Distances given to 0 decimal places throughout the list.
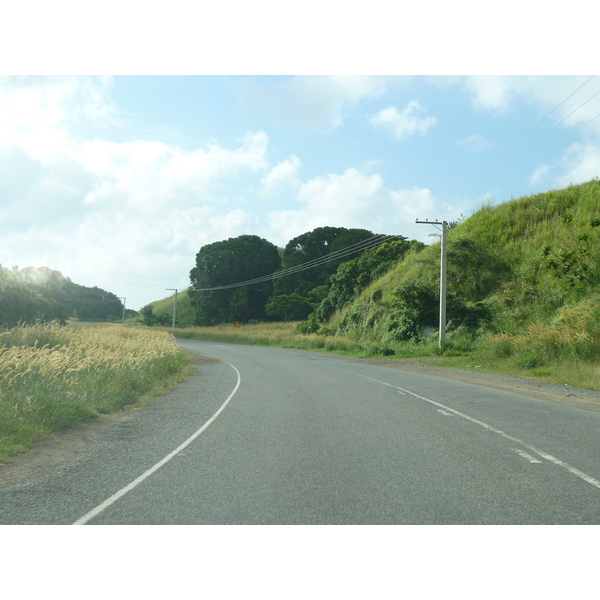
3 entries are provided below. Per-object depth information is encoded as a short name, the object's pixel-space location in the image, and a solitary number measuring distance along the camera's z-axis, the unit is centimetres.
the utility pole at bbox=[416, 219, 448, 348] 3195
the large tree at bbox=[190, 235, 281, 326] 8381
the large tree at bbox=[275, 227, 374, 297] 7738
